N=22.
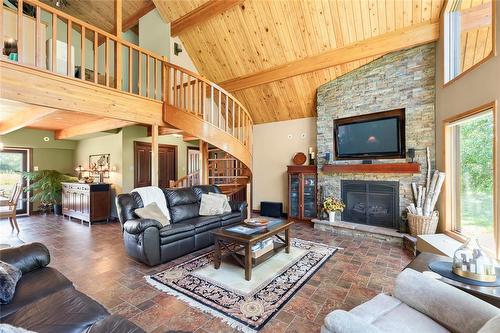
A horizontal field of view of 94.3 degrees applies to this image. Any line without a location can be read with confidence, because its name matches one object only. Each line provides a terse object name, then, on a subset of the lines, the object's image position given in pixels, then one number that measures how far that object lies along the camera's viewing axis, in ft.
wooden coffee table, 8.54
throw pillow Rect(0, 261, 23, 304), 4.60
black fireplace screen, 14.46
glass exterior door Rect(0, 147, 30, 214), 20.66
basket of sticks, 12.13
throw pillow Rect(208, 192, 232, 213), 13.89
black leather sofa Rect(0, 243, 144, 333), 3.92
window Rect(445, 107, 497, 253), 9.52
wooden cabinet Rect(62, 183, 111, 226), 18.03
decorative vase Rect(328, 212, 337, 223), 16.16
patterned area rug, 6.85
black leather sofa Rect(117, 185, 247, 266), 9.75
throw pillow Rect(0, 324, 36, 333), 2.39
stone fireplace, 13.38
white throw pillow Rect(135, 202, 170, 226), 10.68
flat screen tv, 14.29
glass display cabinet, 18.37
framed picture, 20.34
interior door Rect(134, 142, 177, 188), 20.89
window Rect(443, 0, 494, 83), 9.62
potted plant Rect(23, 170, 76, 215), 20.39
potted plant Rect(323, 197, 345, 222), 16.12
